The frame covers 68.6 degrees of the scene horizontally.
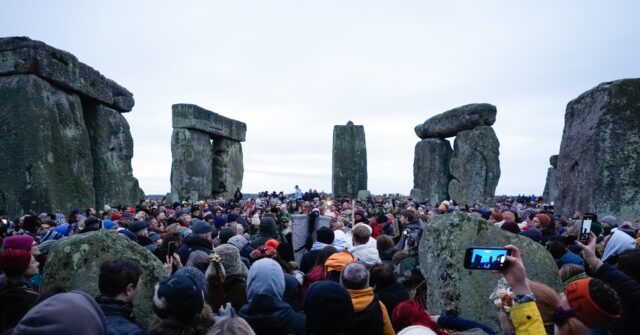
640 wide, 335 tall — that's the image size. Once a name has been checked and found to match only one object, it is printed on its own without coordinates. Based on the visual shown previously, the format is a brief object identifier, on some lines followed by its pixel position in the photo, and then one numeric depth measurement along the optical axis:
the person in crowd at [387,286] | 3.20
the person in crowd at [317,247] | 4.55
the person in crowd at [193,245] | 4.41
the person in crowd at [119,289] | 2.21
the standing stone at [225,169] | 20.33
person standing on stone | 20.95
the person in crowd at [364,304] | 2.64
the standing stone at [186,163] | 17.73
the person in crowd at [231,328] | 1.96
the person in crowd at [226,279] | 3.03
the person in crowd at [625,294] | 2.19
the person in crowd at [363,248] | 4.32
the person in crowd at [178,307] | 2.12
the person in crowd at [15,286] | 2.54
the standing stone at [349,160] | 20.22
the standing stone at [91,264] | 2.71
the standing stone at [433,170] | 20.30
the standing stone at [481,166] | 17.67
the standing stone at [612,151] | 7.15
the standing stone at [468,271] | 3.33
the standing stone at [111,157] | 11.30
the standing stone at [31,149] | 8.24
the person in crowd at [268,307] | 2.63
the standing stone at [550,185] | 23.25
